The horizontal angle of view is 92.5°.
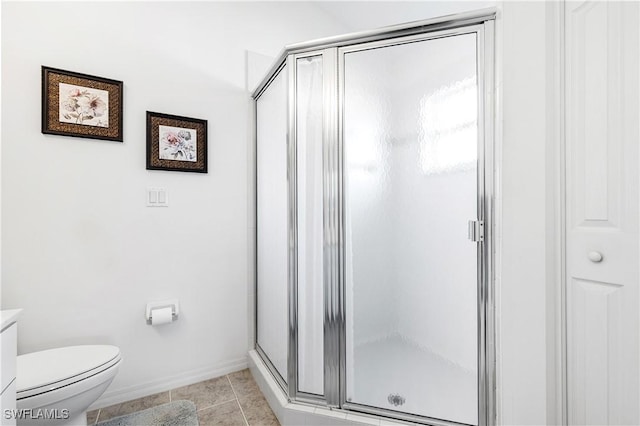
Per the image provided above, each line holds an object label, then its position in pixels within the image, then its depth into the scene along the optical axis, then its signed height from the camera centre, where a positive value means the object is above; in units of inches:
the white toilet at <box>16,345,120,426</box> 47.4 -27.3
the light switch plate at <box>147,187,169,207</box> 72.7 +3.9
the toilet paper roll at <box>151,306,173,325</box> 69.5 -23.6
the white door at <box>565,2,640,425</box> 36.5 +0.0
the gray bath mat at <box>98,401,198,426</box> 61.7 -42.4
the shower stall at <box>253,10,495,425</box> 49.4 -1.6
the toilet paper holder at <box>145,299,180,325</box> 70.7 -22.2
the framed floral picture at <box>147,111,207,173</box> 72.7 +17.3
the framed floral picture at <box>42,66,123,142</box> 62.4 +23.1
